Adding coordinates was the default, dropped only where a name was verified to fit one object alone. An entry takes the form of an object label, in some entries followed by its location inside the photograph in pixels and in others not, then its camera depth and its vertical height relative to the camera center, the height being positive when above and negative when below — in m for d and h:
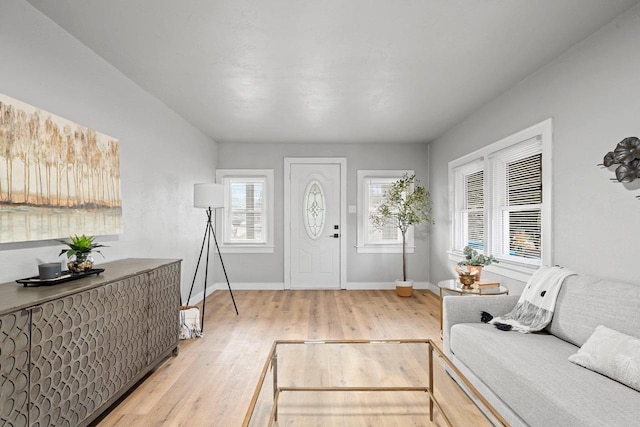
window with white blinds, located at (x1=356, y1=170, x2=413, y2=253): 6.14 -0.07
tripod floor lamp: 4.52 +0.23
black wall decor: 2.21 +0.35
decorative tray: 1.97 -0.37
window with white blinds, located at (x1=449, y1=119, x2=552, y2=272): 3.13 +0.17
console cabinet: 1.60 -0.71
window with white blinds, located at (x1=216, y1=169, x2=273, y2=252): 6.14 +0.07
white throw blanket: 2.51 -0.64
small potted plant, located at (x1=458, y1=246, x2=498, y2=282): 3.66 -0.47
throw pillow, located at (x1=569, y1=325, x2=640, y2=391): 1.70 -0.70
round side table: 3.43 -0.73
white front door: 6.17 -0.37
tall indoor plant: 5.64 +0.08
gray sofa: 1.56 -0.80
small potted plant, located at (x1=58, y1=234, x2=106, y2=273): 2.32 -0.25
